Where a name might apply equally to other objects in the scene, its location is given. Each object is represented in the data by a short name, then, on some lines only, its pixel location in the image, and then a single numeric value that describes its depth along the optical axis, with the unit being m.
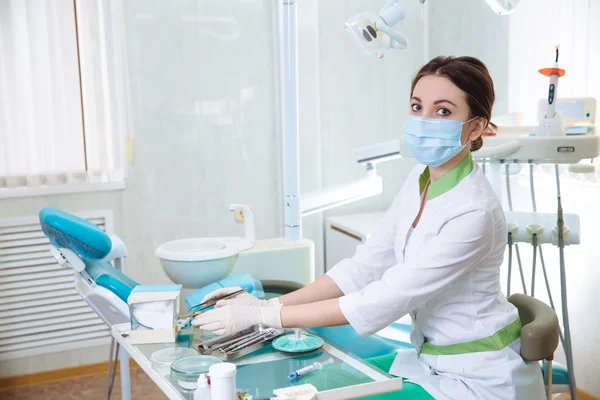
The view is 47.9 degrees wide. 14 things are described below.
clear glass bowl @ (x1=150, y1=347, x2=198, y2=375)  1.40
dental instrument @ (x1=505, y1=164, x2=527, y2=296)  2.36
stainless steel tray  1.46
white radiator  3.02
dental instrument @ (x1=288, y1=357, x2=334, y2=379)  1.35
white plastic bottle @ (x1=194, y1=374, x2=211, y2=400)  1.20
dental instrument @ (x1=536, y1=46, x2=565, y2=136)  2.22
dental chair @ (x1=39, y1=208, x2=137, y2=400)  1.74
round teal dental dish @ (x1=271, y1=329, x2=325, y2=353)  1.48
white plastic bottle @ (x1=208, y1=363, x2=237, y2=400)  1.15
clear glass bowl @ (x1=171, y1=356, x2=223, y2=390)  1.31
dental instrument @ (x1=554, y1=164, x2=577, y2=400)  2.28
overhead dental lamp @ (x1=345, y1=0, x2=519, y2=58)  2.17
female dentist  1.48
